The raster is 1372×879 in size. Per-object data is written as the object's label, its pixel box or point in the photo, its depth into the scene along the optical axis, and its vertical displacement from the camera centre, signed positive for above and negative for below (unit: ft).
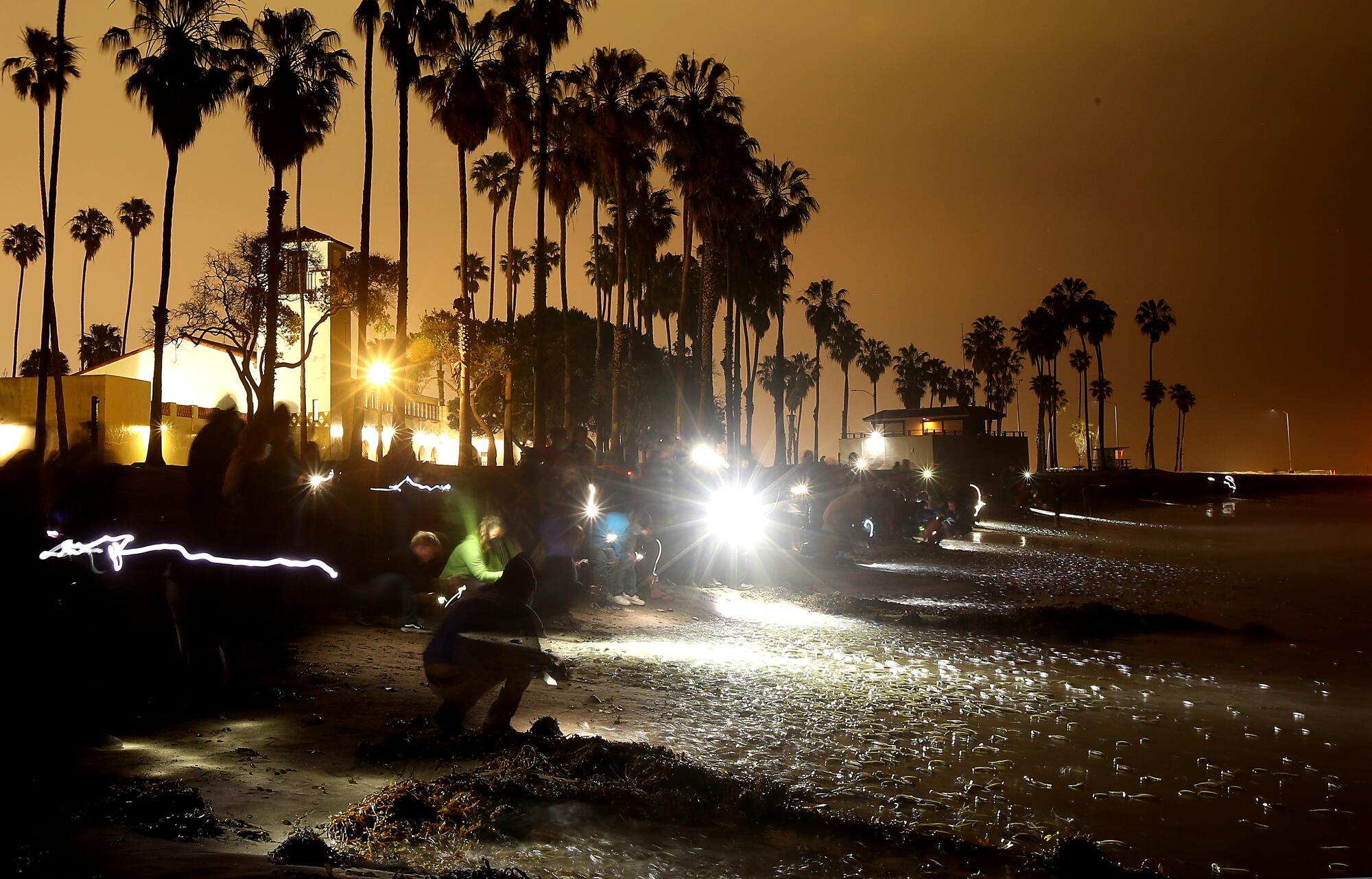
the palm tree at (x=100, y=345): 297.12 +40.84
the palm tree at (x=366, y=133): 98.73 +36.07
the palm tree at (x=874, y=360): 381.60 +48.01
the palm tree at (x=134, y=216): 225.97 +60.45
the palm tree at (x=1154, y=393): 390.42 +36.90
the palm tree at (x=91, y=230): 236.84 +60.08
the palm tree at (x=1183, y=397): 417.28 +37.73
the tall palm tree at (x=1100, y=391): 363.76 +35.24
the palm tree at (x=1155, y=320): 330.34 +55.62
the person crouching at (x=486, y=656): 21.31 -3.80
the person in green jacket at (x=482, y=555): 26.86 -2.07
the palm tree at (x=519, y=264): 228.02 +50.62
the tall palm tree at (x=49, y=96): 103.35 +47.12
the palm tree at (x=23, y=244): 235.61 +56.36
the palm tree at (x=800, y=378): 378.32 +40.78
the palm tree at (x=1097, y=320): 302.04 +50.95
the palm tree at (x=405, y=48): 98.02 +43.34
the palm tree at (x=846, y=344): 322.55 +46.40
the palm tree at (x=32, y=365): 252.21 +31.72
